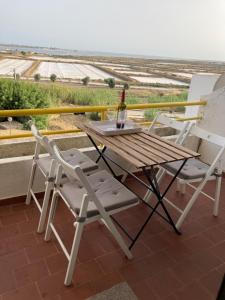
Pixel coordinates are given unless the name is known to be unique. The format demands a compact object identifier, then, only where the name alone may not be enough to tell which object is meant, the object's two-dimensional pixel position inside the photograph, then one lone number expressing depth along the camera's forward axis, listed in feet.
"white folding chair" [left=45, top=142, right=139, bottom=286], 4.77
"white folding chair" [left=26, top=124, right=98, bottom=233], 6.02
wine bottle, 7.17
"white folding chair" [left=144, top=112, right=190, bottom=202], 8.11
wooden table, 5.45
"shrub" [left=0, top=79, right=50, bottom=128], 50.11
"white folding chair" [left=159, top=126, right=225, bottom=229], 6.97
